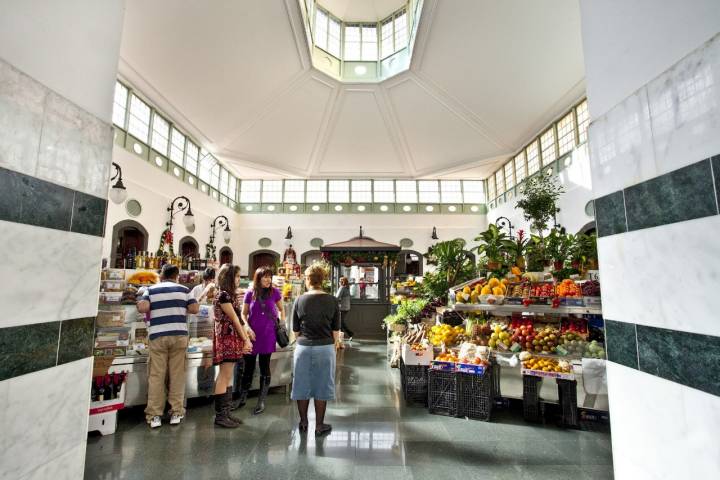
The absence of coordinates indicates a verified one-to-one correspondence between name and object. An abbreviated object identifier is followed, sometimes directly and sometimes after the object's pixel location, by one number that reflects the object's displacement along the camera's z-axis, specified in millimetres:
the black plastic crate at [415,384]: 4254
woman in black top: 3217
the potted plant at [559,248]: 4484
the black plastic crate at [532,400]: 3678
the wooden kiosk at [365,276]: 9750
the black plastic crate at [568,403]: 3502
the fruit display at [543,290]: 3975
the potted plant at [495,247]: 4867
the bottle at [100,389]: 3328
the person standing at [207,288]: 4918
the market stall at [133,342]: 3676
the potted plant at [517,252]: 4883
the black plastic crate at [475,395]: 3695
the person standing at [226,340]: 3516
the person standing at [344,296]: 8208
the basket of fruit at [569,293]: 3760
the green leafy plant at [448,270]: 5695
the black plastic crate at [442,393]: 3833
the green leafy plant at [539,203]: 7273
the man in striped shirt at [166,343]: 3486
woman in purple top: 3953
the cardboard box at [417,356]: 4297
